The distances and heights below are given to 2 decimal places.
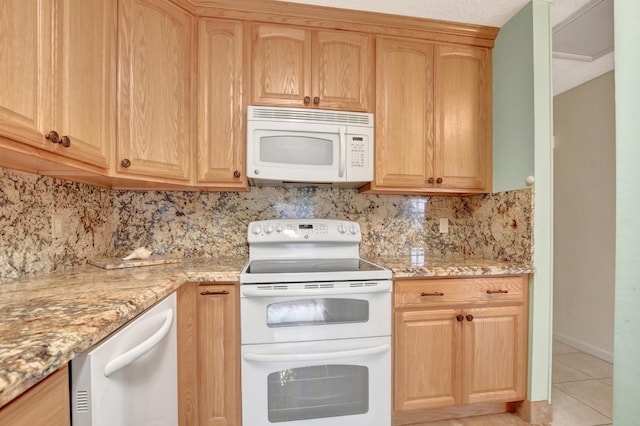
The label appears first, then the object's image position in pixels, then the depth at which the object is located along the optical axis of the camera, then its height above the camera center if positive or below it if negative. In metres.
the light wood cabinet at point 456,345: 1.59 -0.74
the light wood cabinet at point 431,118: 1.87 +0.63
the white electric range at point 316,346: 1.42 -0.67
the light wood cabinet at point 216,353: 1.44 -0.70
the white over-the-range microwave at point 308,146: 1.70 +0.40
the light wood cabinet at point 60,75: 0.84 +0.47
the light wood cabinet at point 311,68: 1.76 +0.89
